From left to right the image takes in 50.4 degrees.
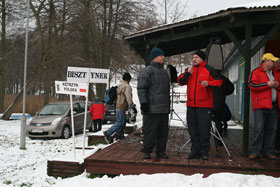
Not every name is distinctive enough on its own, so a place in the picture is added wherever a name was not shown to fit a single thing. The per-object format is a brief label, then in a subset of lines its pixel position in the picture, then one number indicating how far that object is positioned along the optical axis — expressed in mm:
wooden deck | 4805
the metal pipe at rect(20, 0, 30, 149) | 10152
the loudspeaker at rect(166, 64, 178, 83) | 6664
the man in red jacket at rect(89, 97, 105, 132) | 12548
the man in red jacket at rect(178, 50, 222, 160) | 5207
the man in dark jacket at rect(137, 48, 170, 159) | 5188
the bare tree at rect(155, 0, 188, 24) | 28319
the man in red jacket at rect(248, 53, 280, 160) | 5199
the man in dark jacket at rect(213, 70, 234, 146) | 5164
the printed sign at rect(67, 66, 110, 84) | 6312
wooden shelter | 5480
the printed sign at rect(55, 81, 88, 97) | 6348
